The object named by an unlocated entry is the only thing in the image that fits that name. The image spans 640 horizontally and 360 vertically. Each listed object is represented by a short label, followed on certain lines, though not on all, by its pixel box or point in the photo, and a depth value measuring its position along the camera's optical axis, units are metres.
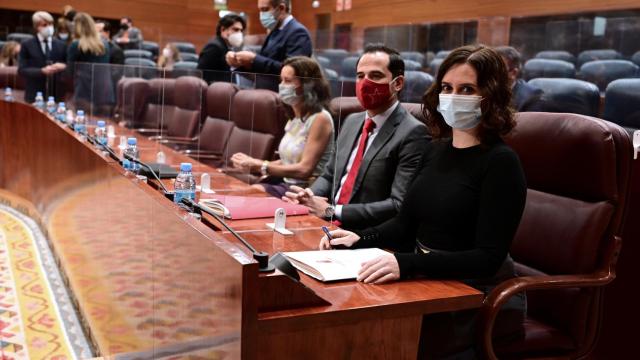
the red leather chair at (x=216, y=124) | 2.21
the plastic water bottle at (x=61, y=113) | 3.41
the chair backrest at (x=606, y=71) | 3.55
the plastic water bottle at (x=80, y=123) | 2.99
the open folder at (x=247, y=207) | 1.75
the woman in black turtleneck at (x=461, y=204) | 1.39
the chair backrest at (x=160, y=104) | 2.76
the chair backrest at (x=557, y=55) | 4.07
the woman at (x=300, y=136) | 1.83
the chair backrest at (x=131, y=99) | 3.24
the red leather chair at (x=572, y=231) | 1.56
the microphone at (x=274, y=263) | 1.14
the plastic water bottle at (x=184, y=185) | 1.57
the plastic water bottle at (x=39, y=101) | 4.04
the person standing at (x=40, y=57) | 4.85
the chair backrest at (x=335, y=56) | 6.17
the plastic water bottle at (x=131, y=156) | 2.03
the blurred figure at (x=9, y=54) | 5.81
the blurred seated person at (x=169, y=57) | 6.17
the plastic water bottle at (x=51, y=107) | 3.76
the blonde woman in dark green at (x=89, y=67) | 3.71
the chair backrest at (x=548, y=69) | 3.95
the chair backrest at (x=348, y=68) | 5.75
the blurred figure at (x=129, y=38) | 7.37
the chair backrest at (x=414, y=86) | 4.49
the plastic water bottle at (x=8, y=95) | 4.39
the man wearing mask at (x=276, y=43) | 3.18
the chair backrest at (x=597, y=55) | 3.75
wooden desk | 1.10
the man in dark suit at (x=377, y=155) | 1.90
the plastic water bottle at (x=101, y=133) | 2.64
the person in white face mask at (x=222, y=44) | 3.93
